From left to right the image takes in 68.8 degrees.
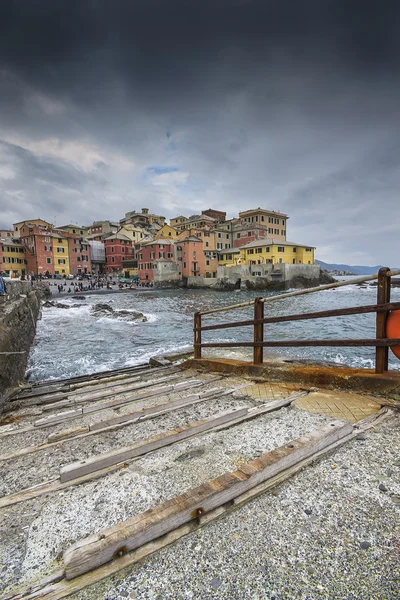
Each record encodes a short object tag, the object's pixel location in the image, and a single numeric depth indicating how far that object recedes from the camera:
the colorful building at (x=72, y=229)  93.75
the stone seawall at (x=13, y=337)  7.46
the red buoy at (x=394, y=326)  3.69
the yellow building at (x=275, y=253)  68.44
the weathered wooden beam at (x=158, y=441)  2.59
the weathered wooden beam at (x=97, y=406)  4.27
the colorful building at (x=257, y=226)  85.56
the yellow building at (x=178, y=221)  106.31
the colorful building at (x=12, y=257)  69.38
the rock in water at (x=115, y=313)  28.22
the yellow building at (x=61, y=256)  73.62
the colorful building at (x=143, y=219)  107.50
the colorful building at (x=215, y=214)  108.31
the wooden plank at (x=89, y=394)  5.39
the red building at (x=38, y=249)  70.62
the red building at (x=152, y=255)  76.19
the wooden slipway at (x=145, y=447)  1.69
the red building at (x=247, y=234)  84.94
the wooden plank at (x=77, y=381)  6.58
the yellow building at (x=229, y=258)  75.62
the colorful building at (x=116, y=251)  88.12
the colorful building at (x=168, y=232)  95.25
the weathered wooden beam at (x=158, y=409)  3.74
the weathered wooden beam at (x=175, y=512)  1.65
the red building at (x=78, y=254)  76.08
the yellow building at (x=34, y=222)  93.75
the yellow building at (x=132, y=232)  94.88
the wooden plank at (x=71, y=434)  3.27
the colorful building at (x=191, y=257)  76.62
